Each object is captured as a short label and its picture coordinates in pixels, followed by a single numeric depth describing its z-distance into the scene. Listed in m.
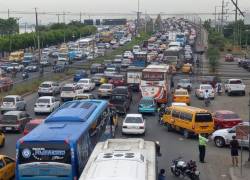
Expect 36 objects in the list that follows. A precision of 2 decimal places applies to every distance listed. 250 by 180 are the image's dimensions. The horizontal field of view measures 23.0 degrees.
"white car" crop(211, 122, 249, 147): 29.86
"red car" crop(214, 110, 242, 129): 34.66
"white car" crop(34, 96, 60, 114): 42.12
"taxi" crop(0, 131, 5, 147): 29.52
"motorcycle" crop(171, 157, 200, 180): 22.19
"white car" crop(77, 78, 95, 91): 56.24
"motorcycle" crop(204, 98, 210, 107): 47.15
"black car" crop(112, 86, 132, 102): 46.13
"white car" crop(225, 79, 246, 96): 54.31
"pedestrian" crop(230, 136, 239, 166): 25.18
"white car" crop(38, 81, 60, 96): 52.59
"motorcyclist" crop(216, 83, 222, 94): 55.84
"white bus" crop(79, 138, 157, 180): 13.80
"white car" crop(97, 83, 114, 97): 51.81
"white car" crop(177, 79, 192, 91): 58.09
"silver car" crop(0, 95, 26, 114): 42.97
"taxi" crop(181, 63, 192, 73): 72.91
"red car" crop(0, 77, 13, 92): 56.16
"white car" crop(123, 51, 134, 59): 94.66
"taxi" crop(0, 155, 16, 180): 20.95
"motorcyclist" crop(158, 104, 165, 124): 38.27
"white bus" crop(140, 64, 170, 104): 47.25
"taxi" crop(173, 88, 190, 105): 47.31
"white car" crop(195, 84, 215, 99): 51.31
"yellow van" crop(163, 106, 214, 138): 32.38
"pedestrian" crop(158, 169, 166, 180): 18.66
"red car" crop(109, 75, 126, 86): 58.00
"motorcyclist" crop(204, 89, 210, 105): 47.16
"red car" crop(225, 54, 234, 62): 94.01
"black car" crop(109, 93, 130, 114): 42.05
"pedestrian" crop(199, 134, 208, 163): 26.23
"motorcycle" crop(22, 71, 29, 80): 69.85
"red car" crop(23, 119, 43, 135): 30.11
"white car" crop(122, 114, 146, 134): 33.31
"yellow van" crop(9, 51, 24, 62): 99.19
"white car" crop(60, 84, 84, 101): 49.75
